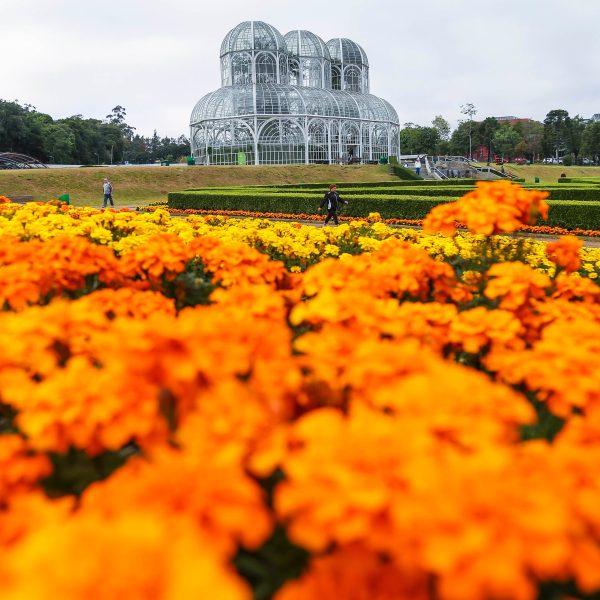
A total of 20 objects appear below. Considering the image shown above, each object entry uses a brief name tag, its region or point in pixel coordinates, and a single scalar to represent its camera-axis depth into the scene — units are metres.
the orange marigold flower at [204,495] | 0.98
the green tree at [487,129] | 73.19
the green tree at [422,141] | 74.75
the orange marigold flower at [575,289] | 2.79
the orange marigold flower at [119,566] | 0.74
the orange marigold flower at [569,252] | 3.09
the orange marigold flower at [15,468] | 1.36
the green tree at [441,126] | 94.12
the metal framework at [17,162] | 35.84
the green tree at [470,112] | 71.31
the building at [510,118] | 136.40
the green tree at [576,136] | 74.44
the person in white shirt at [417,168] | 38.46
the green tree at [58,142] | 53.44
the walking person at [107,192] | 20.73
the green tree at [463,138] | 75.31
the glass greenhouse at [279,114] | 36.69
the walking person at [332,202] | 15.33
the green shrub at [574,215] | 13.93
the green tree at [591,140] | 68.88
